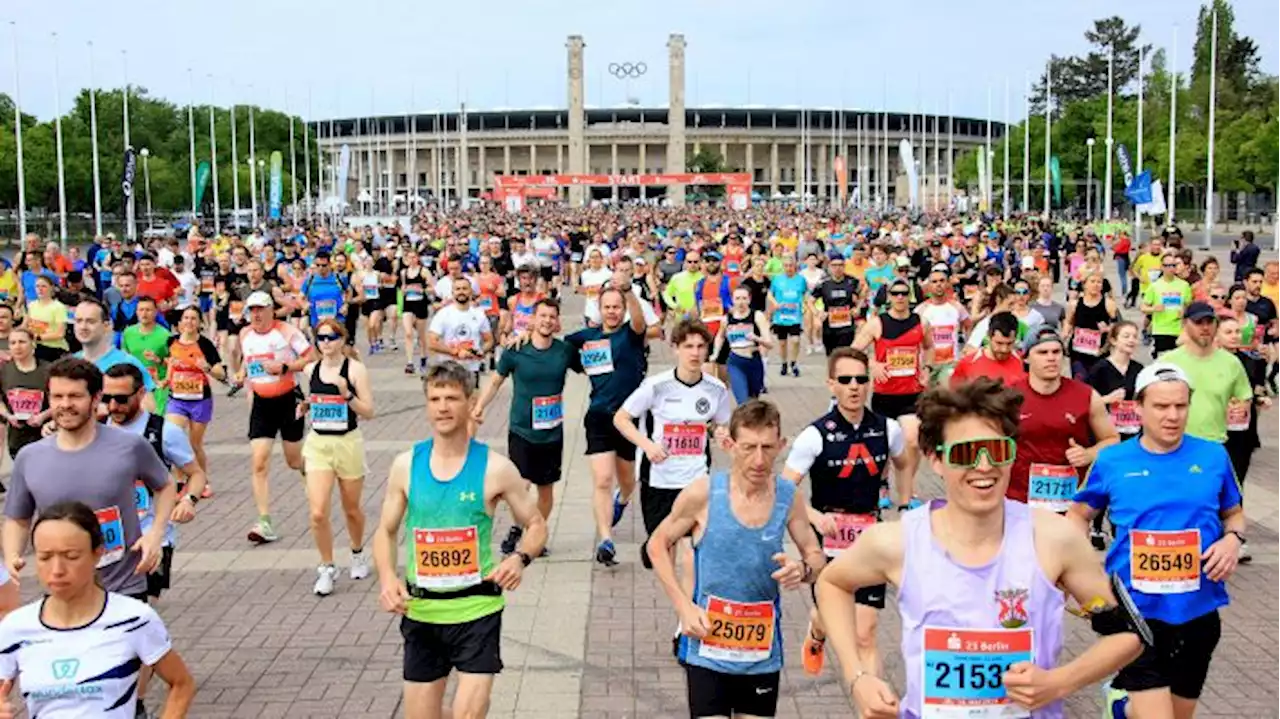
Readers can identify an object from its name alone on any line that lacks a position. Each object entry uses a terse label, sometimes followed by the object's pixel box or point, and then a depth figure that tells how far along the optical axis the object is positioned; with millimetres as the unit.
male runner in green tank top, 5117
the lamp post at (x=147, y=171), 65988
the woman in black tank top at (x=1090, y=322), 12484
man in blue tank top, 4824
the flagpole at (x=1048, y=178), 65612
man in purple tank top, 3271
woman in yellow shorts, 8555
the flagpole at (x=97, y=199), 46428
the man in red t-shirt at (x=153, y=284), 17328
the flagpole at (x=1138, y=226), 51438
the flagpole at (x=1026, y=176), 68662
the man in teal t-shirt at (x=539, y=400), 9227
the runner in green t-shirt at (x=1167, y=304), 14453
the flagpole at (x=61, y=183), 44750
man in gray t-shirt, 5371
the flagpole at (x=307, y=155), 95812
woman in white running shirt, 4012
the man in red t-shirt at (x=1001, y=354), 8164
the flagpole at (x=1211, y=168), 48062
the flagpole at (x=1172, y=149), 49344
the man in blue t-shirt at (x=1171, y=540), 5164
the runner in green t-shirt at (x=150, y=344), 10945
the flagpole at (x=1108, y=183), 57750
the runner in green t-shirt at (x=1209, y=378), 7551
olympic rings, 157750
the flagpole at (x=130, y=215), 44716
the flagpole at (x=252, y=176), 73725
